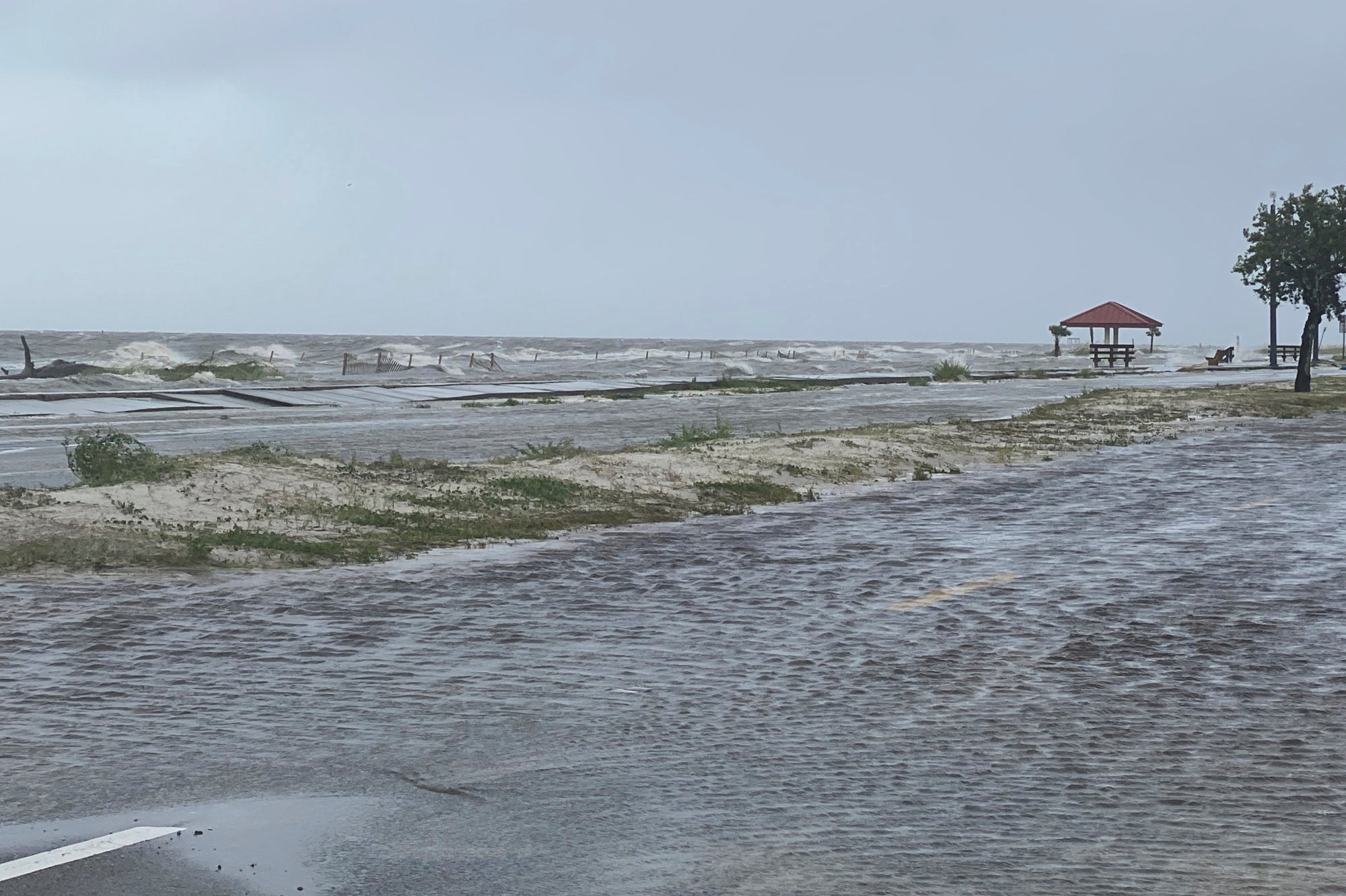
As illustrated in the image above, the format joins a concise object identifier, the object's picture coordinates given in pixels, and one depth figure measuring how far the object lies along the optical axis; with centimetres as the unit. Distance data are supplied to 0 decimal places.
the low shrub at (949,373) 7181
